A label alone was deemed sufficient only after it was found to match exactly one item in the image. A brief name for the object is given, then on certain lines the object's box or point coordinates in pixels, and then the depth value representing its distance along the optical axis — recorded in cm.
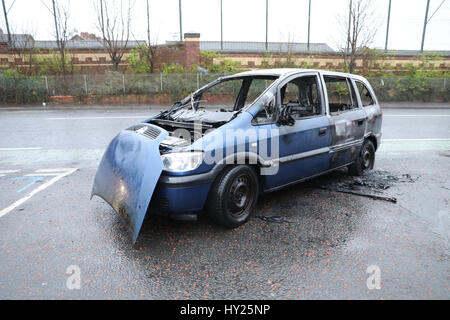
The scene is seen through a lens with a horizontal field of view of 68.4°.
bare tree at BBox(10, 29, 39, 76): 2175
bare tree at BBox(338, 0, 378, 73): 2273
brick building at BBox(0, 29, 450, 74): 2342
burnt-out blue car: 337
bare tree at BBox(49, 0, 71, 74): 2241
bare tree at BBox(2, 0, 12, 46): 2244
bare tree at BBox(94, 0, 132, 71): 2280
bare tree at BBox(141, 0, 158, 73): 2353
